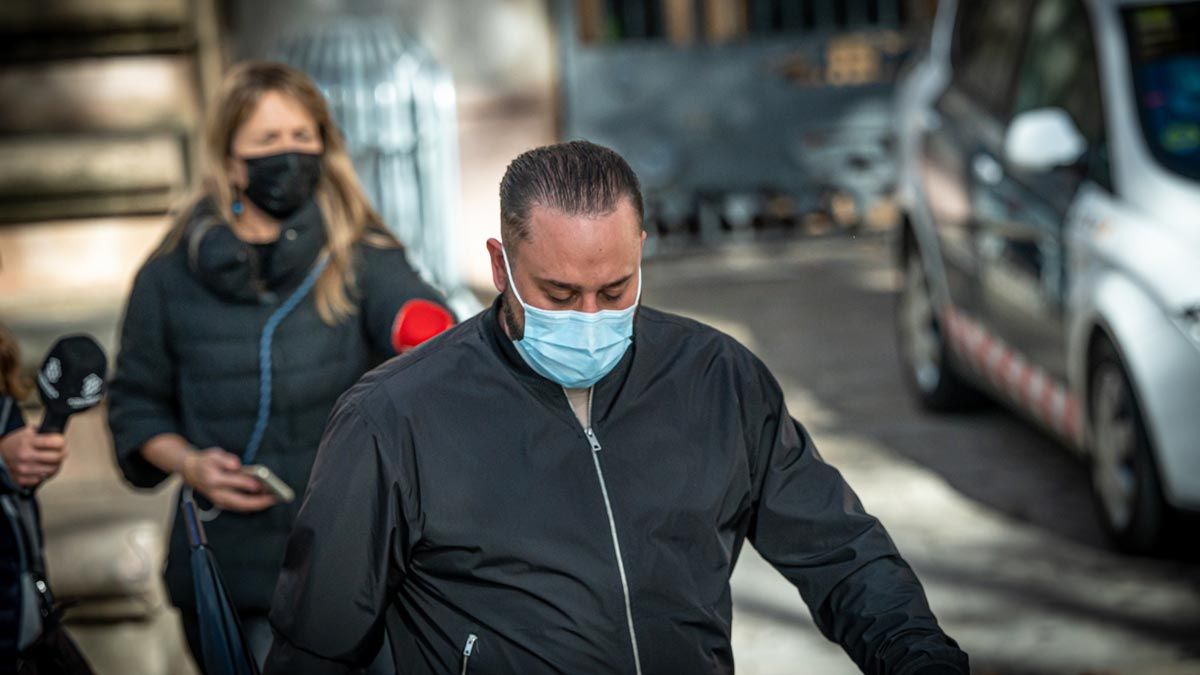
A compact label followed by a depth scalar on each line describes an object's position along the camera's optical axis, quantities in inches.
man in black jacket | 179.4
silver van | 396.4
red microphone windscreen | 249.1
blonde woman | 260.9
